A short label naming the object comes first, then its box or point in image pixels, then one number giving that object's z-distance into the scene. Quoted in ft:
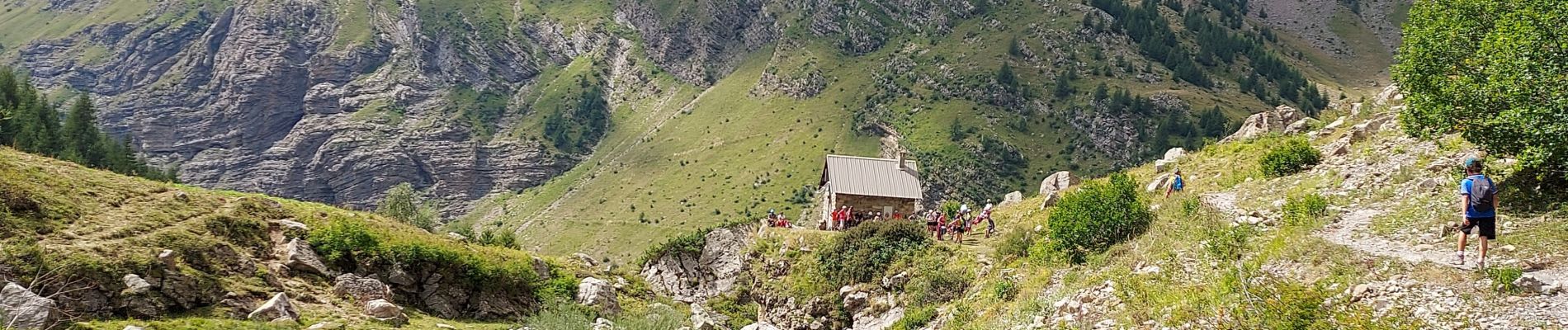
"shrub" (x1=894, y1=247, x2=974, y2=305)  82.17
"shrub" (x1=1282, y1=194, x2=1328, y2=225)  54.49
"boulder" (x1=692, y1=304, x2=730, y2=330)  76.35
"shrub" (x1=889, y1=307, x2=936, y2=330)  79.00
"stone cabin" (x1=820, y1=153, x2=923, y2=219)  128.06
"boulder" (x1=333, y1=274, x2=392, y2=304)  59.67
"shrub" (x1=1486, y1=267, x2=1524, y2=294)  35.50
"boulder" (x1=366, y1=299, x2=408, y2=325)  56.29
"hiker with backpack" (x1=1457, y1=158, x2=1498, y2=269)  38.29
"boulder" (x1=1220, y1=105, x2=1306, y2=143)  102.22
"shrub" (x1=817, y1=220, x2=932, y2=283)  95.25
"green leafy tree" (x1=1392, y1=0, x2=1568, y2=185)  41.09
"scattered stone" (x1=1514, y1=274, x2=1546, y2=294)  35.14
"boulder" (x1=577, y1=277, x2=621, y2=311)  76.33
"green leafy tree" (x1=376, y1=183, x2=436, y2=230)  265.95
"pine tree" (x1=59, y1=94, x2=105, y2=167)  219.61
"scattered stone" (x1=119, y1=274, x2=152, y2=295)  47.75
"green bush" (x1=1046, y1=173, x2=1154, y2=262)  71.77
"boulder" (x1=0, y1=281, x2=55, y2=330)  41.19
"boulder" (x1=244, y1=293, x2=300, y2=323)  50.55
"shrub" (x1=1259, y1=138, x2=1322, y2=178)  69.51
